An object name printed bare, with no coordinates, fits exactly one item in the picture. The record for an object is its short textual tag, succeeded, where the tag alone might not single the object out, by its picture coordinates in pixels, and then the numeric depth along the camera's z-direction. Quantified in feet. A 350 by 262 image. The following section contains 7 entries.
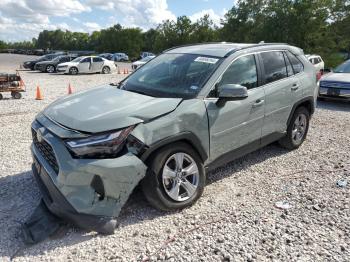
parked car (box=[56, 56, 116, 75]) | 78.95
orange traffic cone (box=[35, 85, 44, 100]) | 37.97
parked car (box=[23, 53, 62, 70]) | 97.09
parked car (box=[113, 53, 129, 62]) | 179.22
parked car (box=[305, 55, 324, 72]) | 48.99
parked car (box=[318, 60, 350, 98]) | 30.99
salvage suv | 10.23
